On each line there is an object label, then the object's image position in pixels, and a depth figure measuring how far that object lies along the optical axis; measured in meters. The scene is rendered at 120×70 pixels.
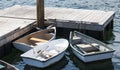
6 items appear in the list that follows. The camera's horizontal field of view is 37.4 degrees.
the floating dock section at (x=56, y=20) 12.20
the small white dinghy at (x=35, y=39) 11.52
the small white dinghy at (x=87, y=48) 10.79
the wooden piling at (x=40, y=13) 13.19
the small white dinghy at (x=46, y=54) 10.25
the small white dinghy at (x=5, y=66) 9.49
